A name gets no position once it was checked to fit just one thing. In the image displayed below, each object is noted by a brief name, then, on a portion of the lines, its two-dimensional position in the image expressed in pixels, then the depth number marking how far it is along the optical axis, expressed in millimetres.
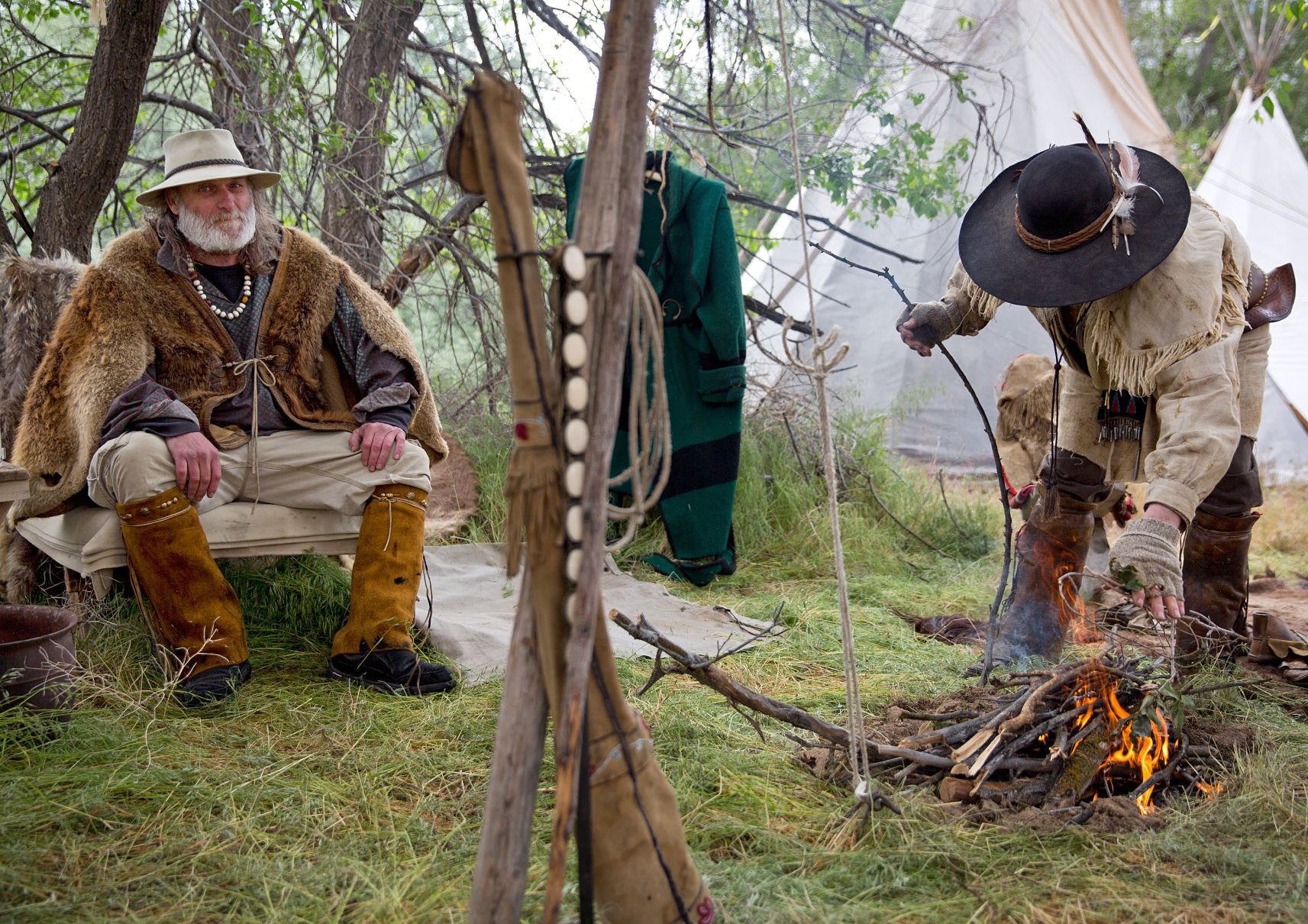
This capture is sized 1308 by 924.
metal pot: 2389
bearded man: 2789
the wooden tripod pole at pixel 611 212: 1479
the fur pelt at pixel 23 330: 3139
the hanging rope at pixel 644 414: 1502
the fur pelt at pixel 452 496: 4633
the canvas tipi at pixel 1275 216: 7742
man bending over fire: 2385
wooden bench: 2885
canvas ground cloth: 3240
